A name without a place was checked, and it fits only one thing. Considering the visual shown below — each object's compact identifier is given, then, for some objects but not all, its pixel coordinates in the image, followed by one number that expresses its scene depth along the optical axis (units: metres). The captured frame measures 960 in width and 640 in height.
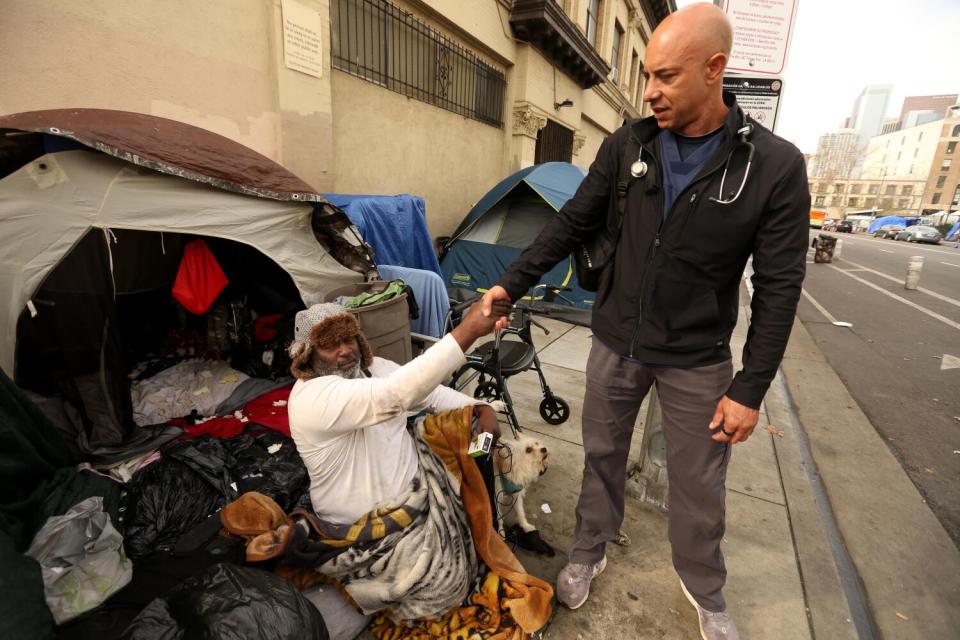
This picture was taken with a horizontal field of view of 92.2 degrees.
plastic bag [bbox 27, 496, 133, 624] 1.82
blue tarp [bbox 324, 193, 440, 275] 5.22
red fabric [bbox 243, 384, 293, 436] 3.36
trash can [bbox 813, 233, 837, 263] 16.41
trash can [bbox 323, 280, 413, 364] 3.33
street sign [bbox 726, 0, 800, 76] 3.18
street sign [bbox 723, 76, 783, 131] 3.19
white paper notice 4.84
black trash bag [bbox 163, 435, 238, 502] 2.63
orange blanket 1.91
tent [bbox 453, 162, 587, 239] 6.94
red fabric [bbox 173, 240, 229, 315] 3.70
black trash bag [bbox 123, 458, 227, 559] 2.32
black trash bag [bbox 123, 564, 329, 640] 1.40
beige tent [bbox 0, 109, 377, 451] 2.55
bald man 1.54
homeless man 1.67
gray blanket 1.78
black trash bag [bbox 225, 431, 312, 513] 2.64
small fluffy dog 2.46
